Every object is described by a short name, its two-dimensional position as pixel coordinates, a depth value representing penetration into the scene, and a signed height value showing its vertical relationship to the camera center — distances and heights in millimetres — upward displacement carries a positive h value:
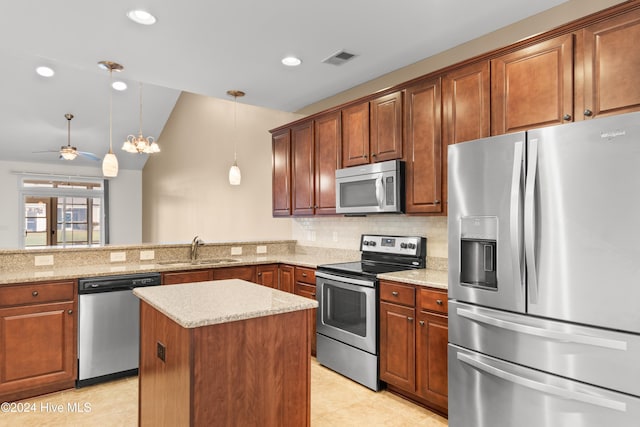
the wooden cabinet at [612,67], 1924 +796
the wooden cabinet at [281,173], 4504 +569
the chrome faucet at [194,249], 4234 -311
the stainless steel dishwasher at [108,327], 3092 -879
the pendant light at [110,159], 3246 +528
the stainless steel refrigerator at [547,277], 1645 -284
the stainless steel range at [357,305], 3000 -705
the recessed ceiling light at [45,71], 5762 +2286
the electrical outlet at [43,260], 3410 -344
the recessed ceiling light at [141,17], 2520 +1370
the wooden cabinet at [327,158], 3852 +638
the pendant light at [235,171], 3969 +514
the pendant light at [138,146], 4941 +974
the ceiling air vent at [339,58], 3217 +1401
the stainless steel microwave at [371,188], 3146 +282
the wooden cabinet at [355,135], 3525 +807
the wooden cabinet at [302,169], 4191 +580
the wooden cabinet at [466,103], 2574 +817
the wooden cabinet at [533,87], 2178 +804
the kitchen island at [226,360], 1588 -623
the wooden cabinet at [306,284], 3705 -628
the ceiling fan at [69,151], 6121 +1151
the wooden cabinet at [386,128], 3207 +800
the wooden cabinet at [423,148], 2891 +563
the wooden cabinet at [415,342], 2539 -860
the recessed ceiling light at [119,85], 6230 +2243
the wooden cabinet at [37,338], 2821 -891
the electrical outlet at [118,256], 3773 -350
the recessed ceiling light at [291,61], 3293 +1394
